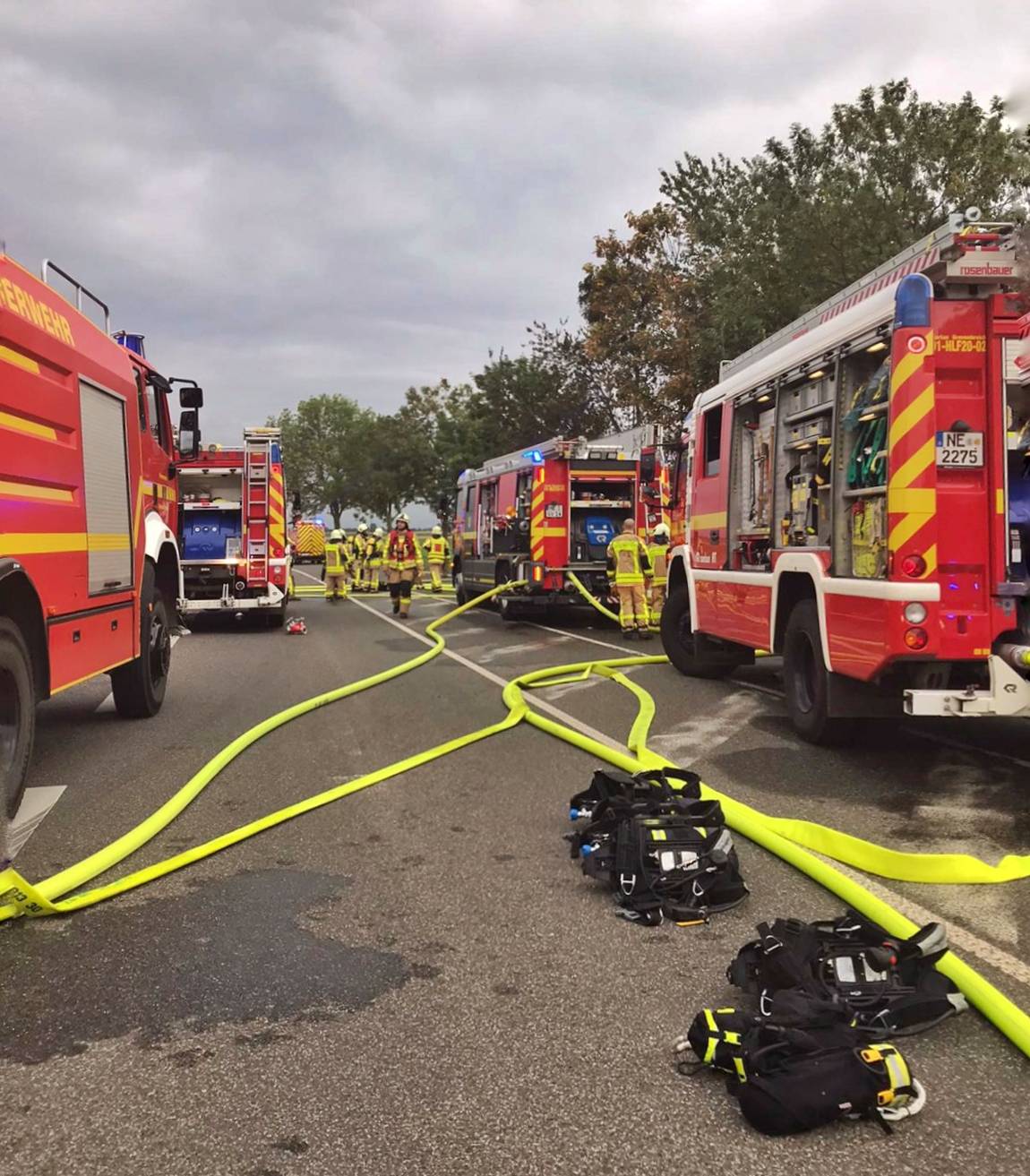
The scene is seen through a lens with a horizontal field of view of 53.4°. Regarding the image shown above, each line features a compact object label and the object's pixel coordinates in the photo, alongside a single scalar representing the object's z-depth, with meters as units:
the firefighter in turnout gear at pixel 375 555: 28.45
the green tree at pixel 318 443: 88.25
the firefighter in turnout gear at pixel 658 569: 14.88
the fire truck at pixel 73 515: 5.00
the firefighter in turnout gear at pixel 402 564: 18.78
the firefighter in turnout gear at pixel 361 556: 29.98
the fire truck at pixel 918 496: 5.51
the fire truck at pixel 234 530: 16.52
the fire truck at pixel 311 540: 45.19
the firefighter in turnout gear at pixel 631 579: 13.90
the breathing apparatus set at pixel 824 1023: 2.44
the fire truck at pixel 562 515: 16.45
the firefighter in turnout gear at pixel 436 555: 27.10
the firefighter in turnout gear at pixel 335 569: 23.73
